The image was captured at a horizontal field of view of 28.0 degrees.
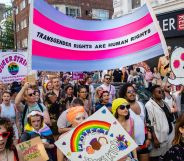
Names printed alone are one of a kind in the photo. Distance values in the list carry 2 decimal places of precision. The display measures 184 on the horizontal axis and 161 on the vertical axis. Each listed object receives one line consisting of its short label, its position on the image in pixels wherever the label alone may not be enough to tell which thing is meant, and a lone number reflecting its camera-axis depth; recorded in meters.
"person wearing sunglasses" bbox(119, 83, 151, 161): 4.66
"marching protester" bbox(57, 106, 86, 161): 4.26
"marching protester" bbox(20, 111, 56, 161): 4.46
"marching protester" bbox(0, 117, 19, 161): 3.41
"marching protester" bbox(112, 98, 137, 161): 4.45
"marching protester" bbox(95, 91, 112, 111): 6.31
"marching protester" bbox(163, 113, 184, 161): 3.30
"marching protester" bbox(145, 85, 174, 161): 5.04
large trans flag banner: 5.23
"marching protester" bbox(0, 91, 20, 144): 6.54
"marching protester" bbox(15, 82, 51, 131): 5.70
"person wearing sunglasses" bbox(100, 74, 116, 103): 8.55
